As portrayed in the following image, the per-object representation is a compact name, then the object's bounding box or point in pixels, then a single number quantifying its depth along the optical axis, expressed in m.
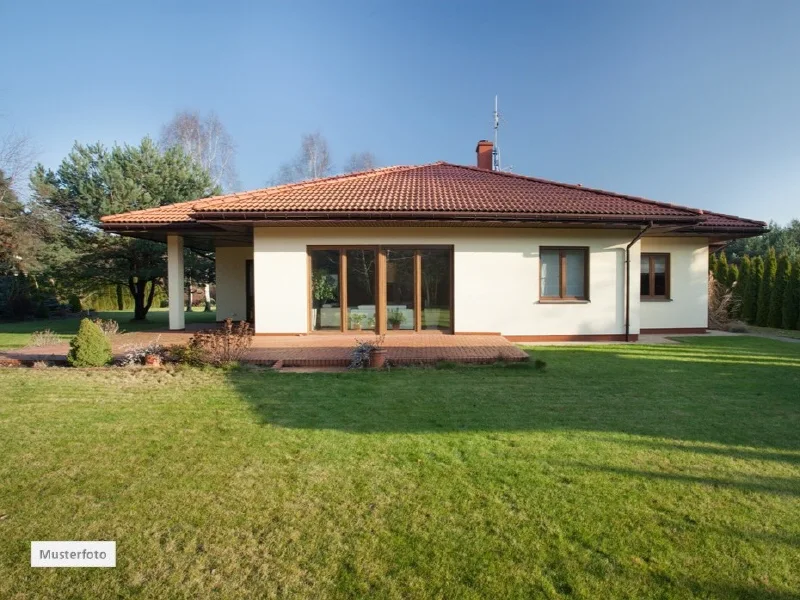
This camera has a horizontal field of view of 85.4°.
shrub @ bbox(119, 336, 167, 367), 8.98
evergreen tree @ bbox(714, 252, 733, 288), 21.88
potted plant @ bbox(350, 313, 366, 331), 12.48
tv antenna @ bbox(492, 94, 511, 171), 21.41
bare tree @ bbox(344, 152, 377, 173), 36.00
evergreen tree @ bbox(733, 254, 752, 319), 21.83
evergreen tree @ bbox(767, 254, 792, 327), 20.09
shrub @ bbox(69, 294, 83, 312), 28.37
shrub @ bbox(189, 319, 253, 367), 8.74
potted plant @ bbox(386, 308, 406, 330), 12.50
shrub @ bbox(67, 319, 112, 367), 8.61
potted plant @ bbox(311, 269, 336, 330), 12.38
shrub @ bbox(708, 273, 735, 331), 17.06
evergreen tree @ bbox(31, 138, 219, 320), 18.75
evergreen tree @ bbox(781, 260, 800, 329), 19.45
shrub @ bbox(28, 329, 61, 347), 11.20
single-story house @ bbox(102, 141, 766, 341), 11.78
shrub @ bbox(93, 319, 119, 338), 12.48
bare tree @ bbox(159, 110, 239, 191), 30.14
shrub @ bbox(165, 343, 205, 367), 8.74
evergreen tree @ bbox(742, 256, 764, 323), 21.45
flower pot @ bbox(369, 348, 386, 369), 8.72
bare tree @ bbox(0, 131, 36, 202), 20.86
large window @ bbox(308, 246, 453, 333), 12.38
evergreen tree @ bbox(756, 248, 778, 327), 20.70
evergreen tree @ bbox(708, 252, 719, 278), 22.52
